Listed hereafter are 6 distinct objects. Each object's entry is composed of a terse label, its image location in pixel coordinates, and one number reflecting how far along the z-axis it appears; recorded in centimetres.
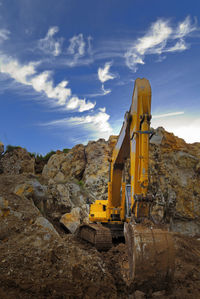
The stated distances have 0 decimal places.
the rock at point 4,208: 638
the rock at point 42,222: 691
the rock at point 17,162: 1845
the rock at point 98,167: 1653
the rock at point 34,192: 932
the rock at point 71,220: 1098
